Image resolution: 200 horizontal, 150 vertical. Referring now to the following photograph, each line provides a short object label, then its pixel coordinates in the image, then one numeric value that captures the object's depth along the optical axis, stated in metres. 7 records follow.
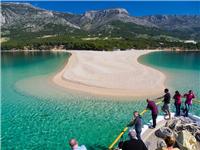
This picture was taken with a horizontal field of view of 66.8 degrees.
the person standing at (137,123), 8.02
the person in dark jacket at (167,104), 9.85
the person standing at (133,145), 5.12
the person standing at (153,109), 9.05
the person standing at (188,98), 10.35
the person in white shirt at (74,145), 5.68
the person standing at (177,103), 10.13
